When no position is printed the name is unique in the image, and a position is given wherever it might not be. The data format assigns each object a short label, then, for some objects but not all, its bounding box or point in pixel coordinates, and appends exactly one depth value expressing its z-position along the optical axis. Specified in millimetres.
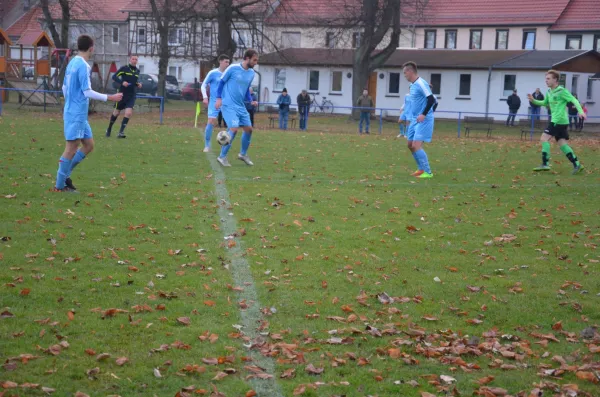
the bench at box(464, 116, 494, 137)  33625
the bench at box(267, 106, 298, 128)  34656
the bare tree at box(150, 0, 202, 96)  41125
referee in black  21359
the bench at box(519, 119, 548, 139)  34422
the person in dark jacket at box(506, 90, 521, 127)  43594
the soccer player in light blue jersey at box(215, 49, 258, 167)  15109
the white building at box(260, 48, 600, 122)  48531
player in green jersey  16094
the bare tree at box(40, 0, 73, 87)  44362
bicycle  56188
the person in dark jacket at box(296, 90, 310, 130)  33562
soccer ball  15523
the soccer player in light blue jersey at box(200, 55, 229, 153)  17984
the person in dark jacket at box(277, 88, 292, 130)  33500
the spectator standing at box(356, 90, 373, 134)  32062
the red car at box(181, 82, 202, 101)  62156
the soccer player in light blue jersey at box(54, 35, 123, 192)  10805
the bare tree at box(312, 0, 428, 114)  44375
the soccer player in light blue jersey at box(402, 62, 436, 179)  14430
